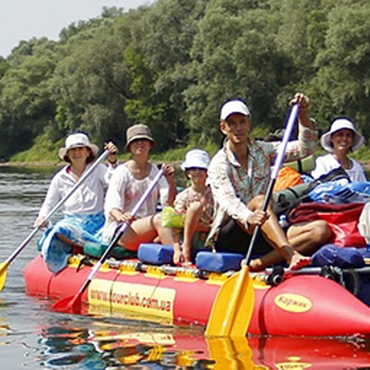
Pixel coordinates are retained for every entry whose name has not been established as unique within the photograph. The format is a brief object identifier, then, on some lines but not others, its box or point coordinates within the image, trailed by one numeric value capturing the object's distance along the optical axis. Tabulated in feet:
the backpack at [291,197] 36.94
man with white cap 34.50
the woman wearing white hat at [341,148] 41.90
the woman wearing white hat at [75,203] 46.52
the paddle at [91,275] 41.61
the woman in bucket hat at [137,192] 42.75
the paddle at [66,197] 46.85
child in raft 39.01
